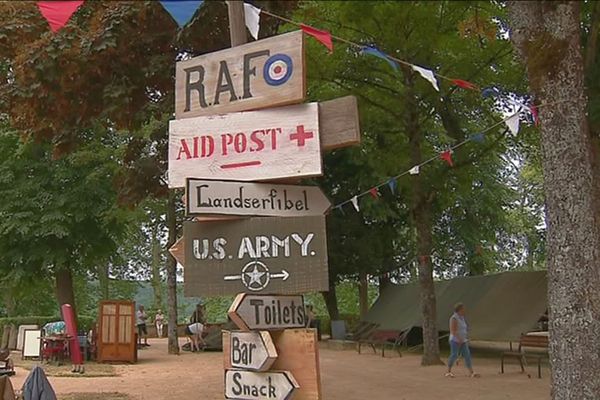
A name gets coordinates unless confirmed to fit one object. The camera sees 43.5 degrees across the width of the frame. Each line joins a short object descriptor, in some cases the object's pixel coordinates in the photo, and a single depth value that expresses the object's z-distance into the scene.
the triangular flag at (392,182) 15.78
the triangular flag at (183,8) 4.29
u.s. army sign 4.59
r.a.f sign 4.76
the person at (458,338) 14.10
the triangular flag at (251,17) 5.74
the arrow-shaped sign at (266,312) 4.66
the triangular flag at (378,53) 6.61
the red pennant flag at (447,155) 14.02
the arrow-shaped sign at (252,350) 4.67
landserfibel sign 4.67
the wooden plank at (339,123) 4.70
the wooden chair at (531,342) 15.35
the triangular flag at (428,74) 6.90
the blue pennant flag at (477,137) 13.19
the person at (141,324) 27.50
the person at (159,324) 35.06
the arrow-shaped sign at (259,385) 4.61
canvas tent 18.00
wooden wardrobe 19.61
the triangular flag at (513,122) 10.02
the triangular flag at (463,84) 8.05
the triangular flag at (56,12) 5.07
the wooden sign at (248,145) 4.72
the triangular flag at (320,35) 5.94
